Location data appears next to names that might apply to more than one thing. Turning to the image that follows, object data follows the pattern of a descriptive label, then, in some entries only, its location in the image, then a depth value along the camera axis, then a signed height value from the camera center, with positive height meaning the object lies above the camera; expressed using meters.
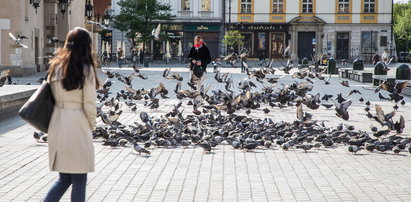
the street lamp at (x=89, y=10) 45.44 +2.18
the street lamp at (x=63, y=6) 36.00 +1.91
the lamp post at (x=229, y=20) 68.03 +2.42
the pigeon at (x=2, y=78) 17.78 -0.75
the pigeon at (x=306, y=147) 11.13 -1.45
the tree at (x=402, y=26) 101.50 +3.00
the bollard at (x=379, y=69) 32.38 -0.88
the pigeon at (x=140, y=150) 10.65 -1.44
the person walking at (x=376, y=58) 55.16 -0.70
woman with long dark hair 5.80 -0.53
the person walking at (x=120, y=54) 53.83 -0.61
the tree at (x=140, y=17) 64.38 +2.51
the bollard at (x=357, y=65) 39.12 -0.86
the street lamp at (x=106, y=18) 51.56 +1.93
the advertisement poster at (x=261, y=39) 74.56 +0.84
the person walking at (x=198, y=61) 20.28 -0.37
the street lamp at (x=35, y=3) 32.23 +1.83
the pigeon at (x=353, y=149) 10.91 -1.44
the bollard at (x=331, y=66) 43.54 -1.03
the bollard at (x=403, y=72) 29.03 -0.90
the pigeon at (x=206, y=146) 11.02 -1.43
